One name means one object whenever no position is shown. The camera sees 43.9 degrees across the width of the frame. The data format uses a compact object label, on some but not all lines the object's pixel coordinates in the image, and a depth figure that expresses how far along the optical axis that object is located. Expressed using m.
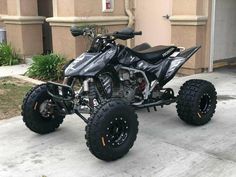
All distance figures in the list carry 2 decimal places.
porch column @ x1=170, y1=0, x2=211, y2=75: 6.13
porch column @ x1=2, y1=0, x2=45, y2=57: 7.87
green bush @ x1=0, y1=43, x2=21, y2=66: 7.84
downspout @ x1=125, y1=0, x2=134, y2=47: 7.10
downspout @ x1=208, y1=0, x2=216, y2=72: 6.32
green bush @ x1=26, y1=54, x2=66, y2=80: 6.09
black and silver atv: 3.03
